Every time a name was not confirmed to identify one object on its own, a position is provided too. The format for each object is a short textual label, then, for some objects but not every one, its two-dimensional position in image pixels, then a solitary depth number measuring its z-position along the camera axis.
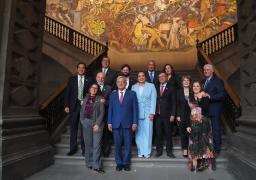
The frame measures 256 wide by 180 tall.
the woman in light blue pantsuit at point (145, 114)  3.70
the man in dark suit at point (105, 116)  3.77
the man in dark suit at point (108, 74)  4.27
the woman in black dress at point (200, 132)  3.18
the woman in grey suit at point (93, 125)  3.38
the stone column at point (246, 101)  2.82
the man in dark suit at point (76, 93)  3.84
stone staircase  3.53
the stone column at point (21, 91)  2.94
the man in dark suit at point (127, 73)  4.02
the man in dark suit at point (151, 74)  4.26
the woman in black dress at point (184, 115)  3.59
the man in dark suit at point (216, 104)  3.50
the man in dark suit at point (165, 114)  3.67
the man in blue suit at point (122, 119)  3.42
